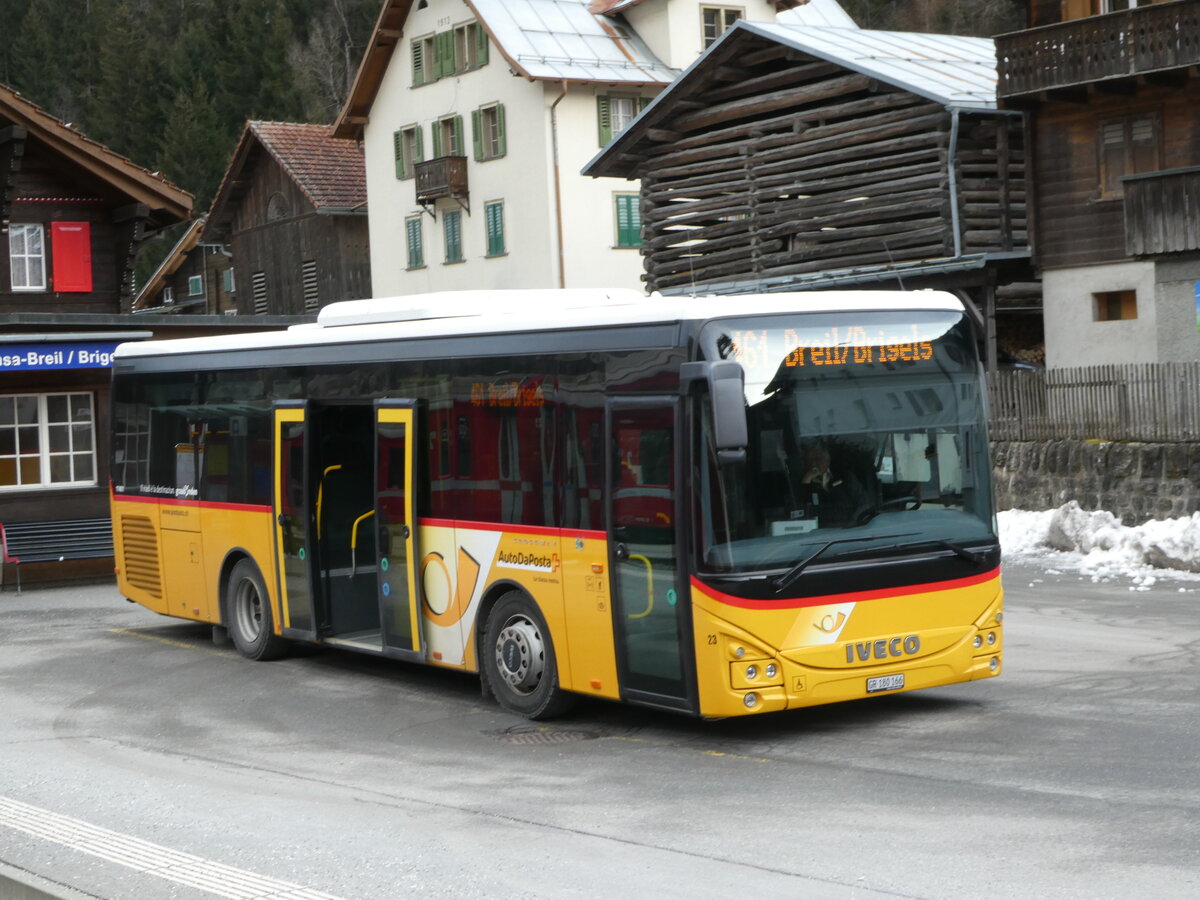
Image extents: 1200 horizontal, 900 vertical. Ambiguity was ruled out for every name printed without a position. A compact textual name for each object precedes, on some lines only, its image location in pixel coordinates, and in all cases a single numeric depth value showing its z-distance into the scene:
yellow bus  10.07
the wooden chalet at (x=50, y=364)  24.48
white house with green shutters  47.03
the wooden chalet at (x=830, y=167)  32.47
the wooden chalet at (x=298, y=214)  58.84
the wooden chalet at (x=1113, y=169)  27.27
